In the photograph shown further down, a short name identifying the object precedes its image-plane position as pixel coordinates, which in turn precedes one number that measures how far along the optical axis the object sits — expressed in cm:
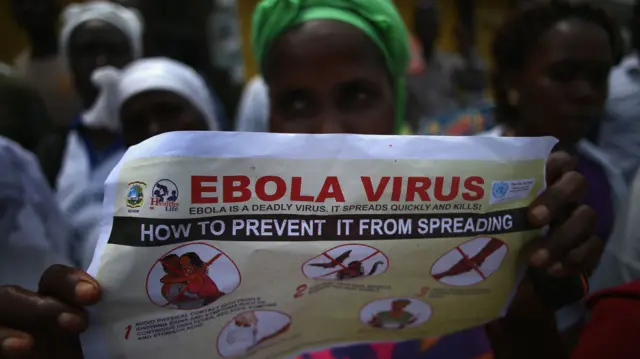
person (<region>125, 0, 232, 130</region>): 342
